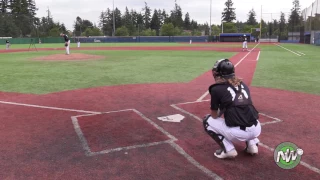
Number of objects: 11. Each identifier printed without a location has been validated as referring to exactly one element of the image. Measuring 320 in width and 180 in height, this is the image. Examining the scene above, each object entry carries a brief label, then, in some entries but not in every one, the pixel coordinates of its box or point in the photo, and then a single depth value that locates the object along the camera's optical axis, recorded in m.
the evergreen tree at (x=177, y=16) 117.62
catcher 4.10
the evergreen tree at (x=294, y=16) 75.29
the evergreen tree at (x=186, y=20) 134.12
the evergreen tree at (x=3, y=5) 101.81
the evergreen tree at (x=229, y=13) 118.06
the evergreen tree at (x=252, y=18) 125.88
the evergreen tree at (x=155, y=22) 118.50
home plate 6.24
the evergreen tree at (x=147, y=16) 121.31
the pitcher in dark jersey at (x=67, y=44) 25.02
